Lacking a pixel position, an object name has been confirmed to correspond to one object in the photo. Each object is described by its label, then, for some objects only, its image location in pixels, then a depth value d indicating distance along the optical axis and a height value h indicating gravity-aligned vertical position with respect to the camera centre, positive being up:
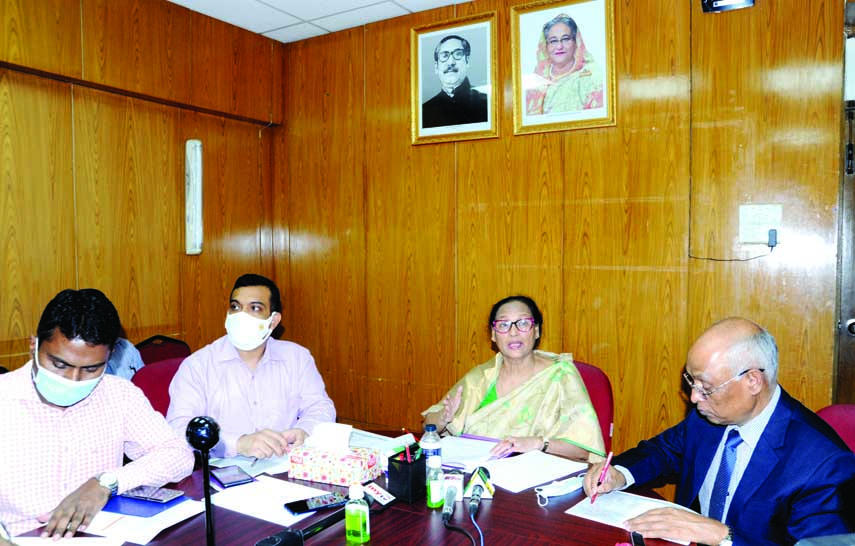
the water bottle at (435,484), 1.73 -0.61
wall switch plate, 3.16 +0.17
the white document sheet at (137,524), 1.53 -0.65
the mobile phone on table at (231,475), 1.87 -0.64
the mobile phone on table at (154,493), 1.73 -0.64
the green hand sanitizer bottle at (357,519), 1.53 -0.62
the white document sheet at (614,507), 1.67 -0.68
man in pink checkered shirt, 1.67 -0.45
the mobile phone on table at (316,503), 1.68 -0.65
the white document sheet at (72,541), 1.49 -0.65
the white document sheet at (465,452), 2.08 -0.67
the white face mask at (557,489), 1.78 -0.66
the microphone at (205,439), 1.29 -0.36
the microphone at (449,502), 1.66 -0.66
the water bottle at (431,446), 1.86 -0.54
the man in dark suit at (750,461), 1.55 -0.54
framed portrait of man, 3.95 +1.14
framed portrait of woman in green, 3.58 +1.12
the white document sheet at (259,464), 2.00 -0.65
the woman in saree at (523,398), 2.47 -0.58
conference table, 1.53 -0.67
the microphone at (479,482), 1.75 -0.63
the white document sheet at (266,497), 1.66 -0.66
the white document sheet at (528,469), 1.91 -0.67
